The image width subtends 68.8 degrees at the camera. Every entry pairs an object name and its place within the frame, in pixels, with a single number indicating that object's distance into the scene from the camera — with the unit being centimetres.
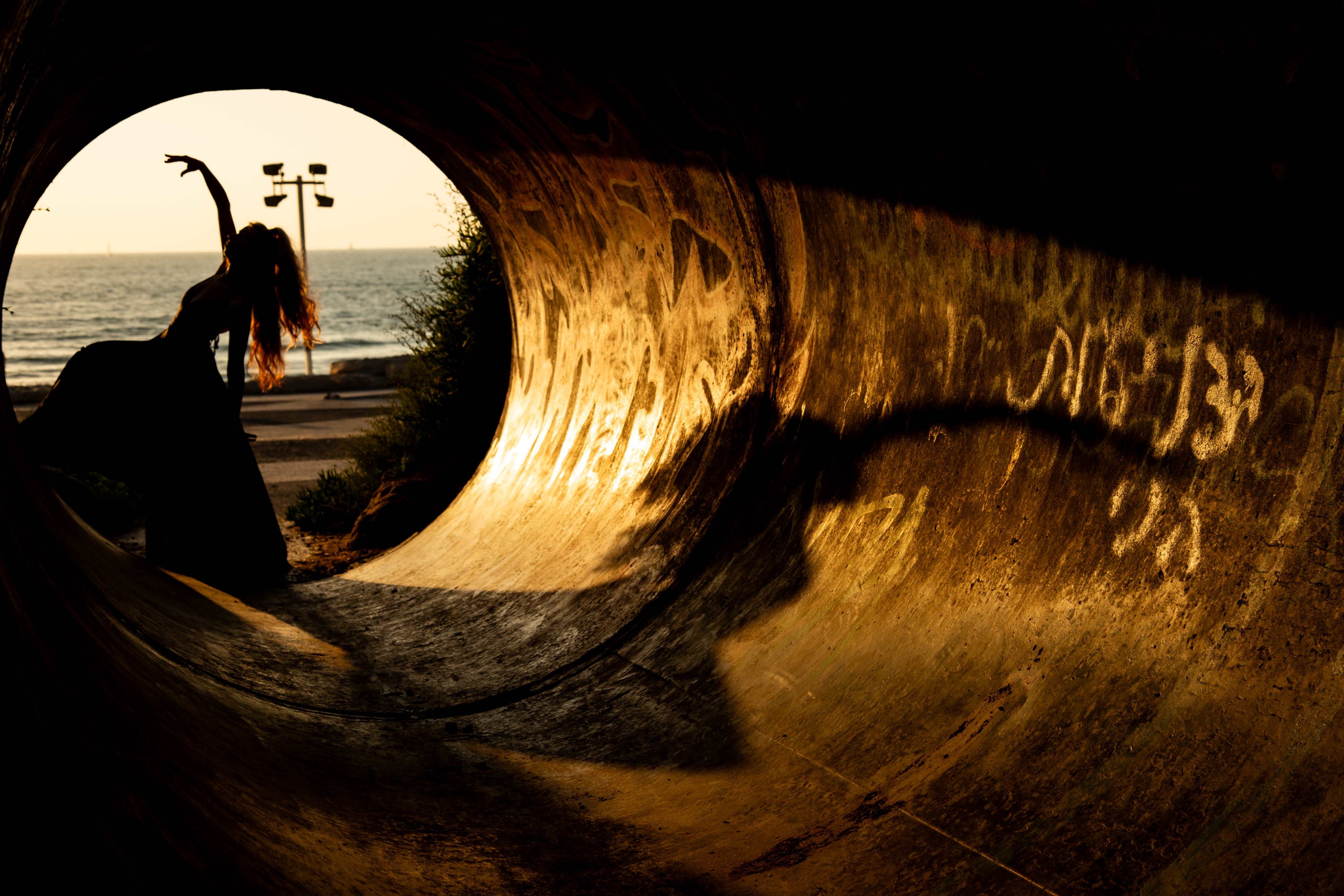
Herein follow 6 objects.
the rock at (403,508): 968
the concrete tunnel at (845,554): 255
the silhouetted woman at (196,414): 589
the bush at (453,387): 1073
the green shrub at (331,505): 1054
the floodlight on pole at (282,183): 2167
